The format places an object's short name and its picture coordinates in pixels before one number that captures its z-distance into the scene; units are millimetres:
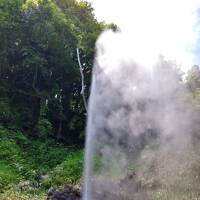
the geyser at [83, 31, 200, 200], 6734
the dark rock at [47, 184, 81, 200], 5855
